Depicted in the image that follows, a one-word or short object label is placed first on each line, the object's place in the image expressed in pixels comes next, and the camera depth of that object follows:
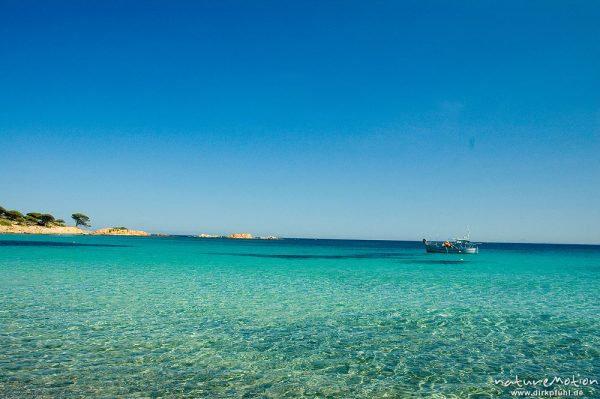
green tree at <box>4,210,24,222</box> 145.62
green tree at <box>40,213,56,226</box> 157.50
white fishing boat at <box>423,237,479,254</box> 79.94
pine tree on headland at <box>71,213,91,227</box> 190.44
